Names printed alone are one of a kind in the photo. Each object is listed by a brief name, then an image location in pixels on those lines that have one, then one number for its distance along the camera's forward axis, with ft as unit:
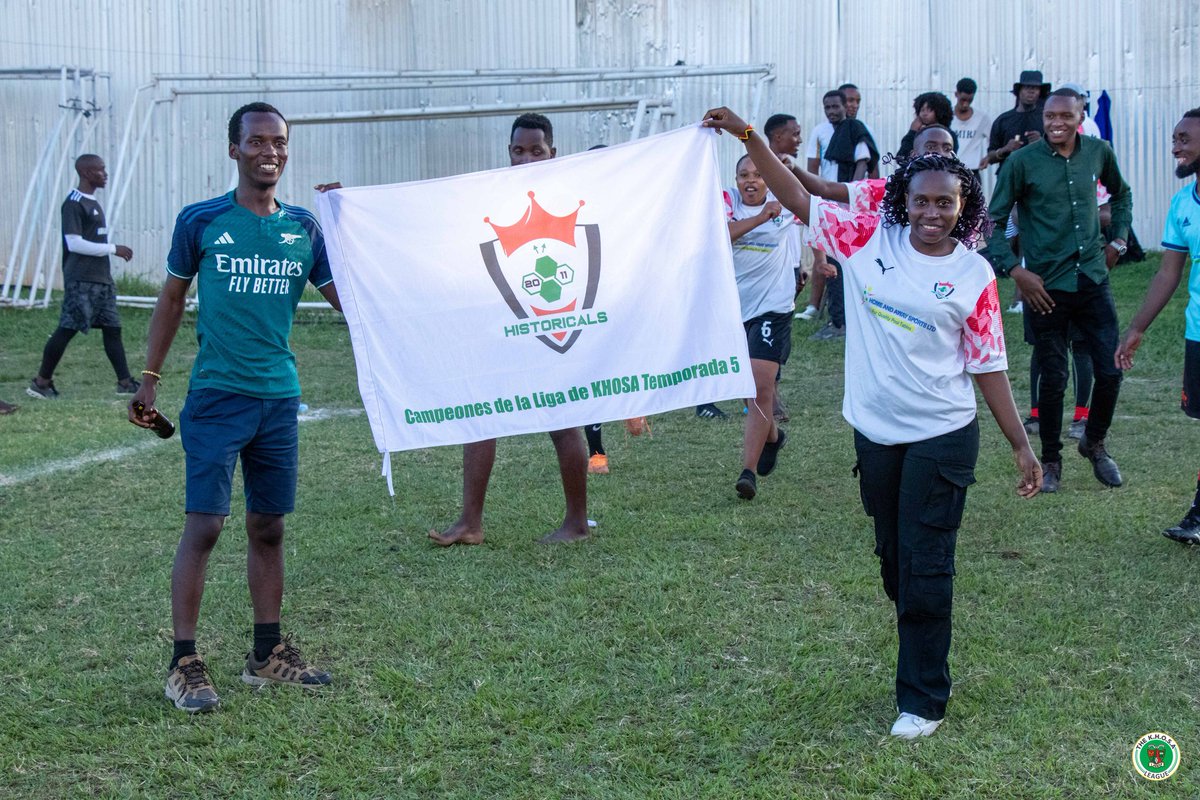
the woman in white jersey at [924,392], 13.43
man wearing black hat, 43.75
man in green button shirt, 24.32
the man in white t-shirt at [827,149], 46.19
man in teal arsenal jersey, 14.79
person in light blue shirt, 20.24
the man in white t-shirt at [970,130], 47.24
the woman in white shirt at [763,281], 25.34
